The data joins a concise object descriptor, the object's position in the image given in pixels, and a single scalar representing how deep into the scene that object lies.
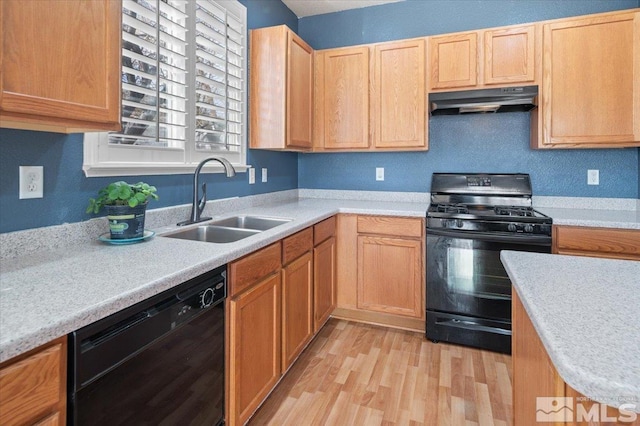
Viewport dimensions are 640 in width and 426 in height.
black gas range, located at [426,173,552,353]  2.35
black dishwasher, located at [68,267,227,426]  0.88
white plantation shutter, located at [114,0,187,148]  1.70
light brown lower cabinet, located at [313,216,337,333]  2.42
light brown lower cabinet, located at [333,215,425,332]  2.67
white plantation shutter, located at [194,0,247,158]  2.19
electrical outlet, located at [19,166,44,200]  1.31
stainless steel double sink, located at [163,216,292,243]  1.92
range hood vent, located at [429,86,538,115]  2.51
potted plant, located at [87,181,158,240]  1.44
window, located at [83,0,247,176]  1.70
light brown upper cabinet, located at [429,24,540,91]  2.59
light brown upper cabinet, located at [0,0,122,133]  0.95
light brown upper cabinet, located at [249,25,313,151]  2.66
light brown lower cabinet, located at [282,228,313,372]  1.96
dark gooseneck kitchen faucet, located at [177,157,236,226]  1.99
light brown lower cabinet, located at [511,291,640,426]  0.61
